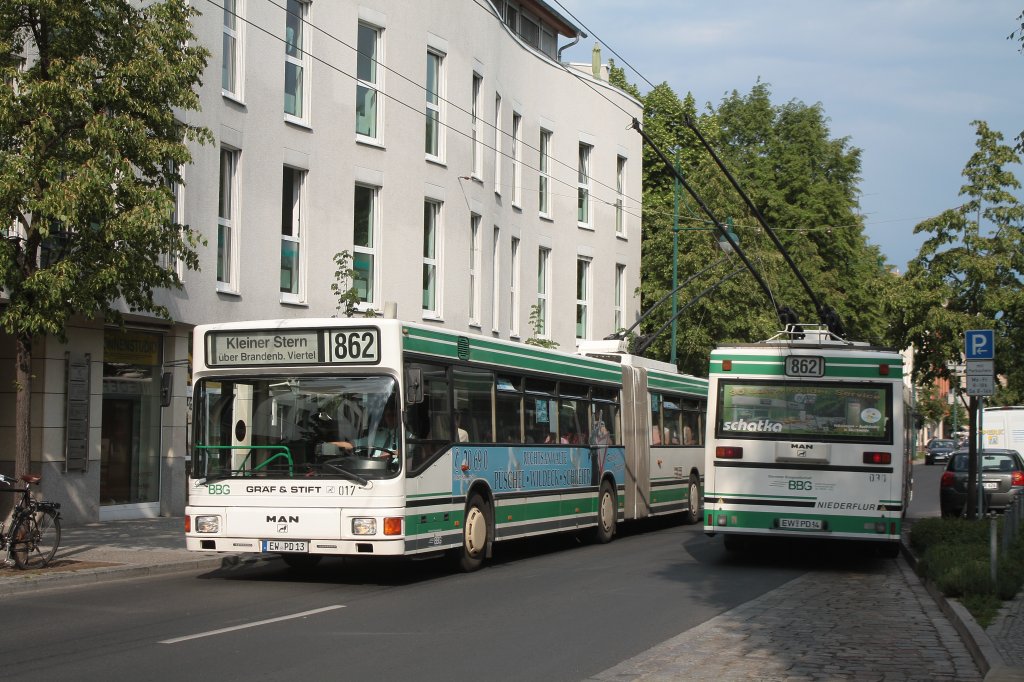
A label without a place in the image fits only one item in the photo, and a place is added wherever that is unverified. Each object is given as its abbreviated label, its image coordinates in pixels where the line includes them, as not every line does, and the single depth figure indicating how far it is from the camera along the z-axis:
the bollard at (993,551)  12.48
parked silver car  28.36
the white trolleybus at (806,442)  16.58
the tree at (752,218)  43.78
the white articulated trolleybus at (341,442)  13.77
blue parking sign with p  19.30
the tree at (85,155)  14.02
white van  42.88
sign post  19.30
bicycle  14.62
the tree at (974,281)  25.41
